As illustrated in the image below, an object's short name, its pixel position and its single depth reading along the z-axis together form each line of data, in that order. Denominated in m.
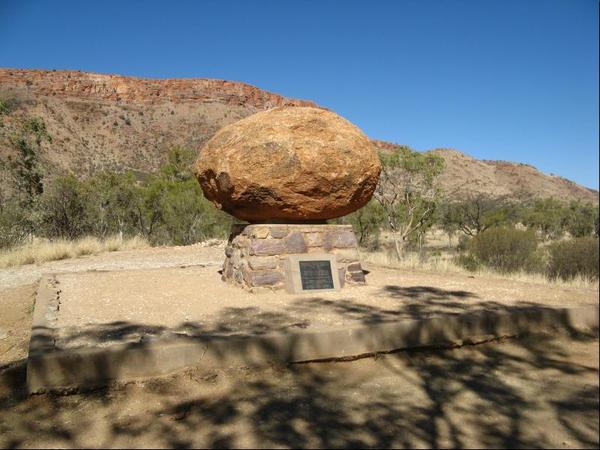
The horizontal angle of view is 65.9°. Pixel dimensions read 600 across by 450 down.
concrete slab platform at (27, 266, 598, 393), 3.44
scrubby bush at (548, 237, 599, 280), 9.88
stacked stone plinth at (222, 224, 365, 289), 6.04
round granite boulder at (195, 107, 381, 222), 5.92
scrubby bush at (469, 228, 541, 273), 11.31
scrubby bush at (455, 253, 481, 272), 11.40
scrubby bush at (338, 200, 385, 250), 17.75
